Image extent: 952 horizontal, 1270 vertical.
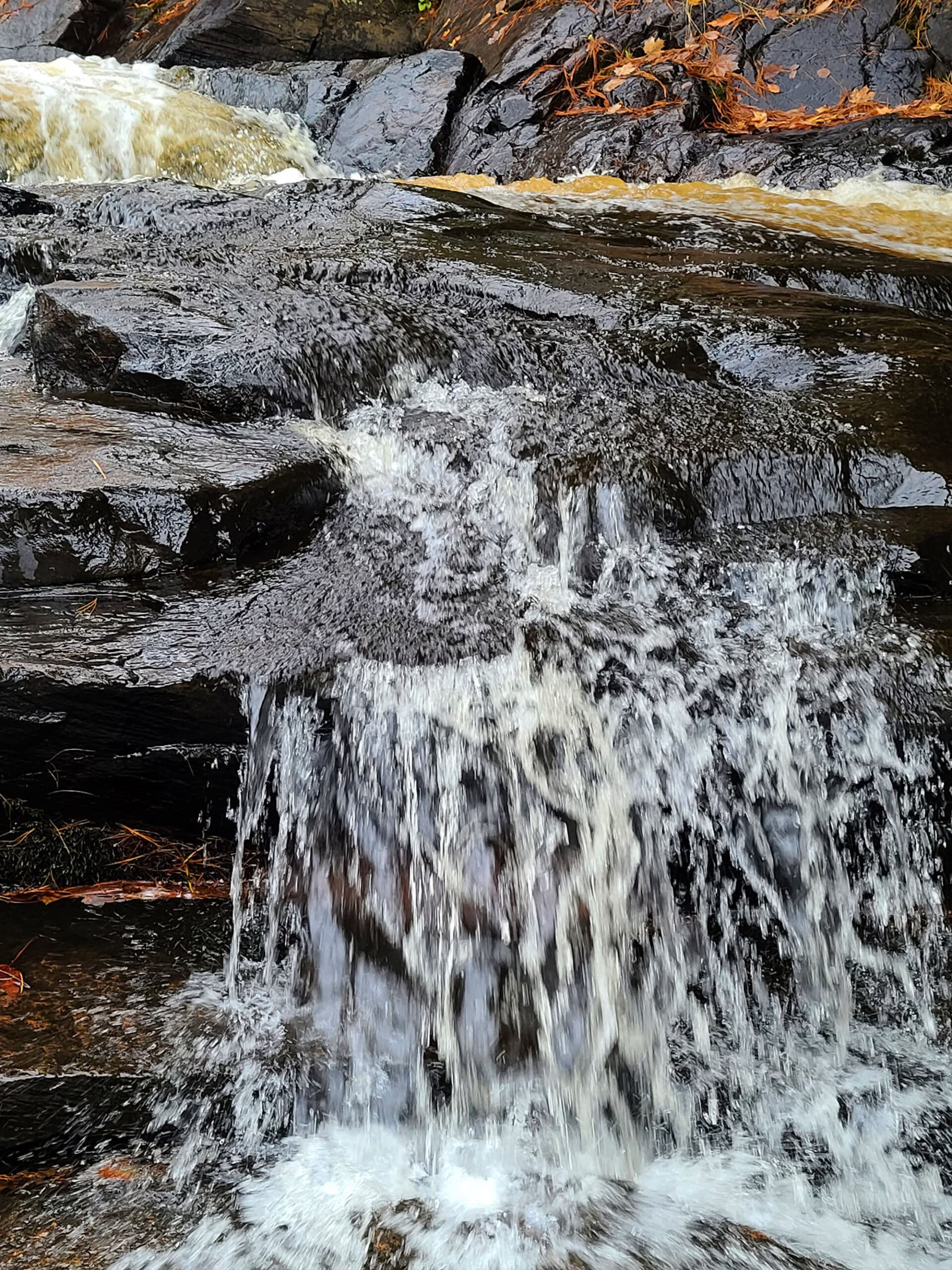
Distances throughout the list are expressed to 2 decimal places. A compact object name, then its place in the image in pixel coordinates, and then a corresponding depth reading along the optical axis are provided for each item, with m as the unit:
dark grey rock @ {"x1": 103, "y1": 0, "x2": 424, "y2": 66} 8.54
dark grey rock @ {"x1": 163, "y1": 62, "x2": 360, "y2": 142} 7.83
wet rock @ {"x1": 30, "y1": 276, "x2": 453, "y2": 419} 3.21
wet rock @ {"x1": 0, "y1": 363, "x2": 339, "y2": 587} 2.55
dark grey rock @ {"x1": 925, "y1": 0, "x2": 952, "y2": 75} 6.48
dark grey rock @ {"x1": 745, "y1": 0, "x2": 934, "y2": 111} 6.51
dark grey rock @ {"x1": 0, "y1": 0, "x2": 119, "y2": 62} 9.41
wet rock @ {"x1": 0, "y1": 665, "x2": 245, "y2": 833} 2.28
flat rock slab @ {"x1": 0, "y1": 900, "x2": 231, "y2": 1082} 1.96
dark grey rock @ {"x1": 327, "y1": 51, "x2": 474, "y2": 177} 7.41
